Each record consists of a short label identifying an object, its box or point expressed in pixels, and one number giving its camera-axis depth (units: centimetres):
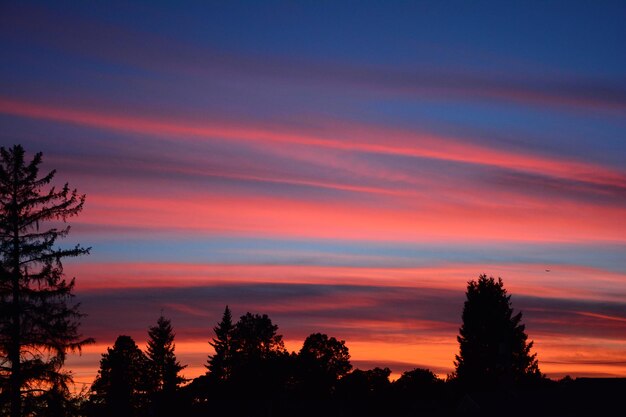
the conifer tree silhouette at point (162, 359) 12638
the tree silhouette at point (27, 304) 3456
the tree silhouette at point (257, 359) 12100
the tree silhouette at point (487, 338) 11069
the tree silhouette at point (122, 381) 11675
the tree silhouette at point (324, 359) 13288
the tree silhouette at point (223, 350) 13200
